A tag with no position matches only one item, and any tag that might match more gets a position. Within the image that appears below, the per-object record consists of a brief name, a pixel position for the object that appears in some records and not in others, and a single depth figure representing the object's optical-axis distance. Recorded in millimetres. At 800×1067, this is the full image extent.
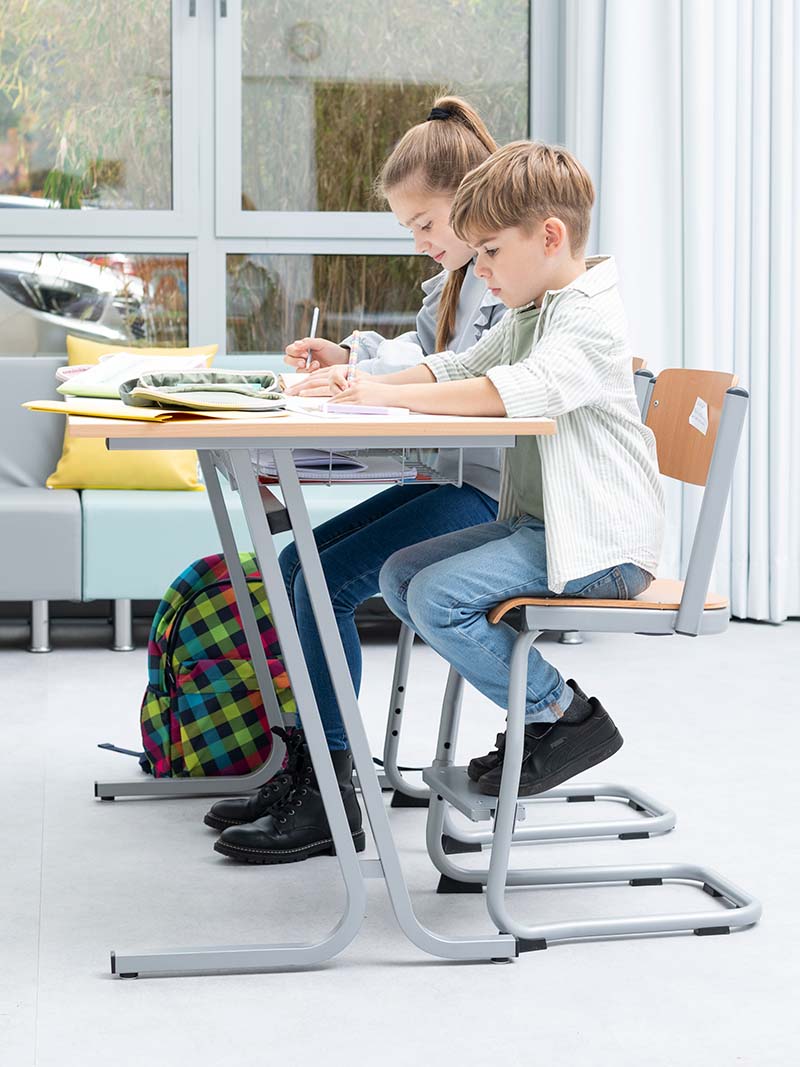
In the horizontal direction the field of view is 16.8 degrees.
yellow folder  3440
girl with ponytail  4062
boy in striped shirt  3614
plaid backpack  4472
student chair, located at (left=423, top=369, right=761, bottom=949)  3665
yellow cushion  6090
